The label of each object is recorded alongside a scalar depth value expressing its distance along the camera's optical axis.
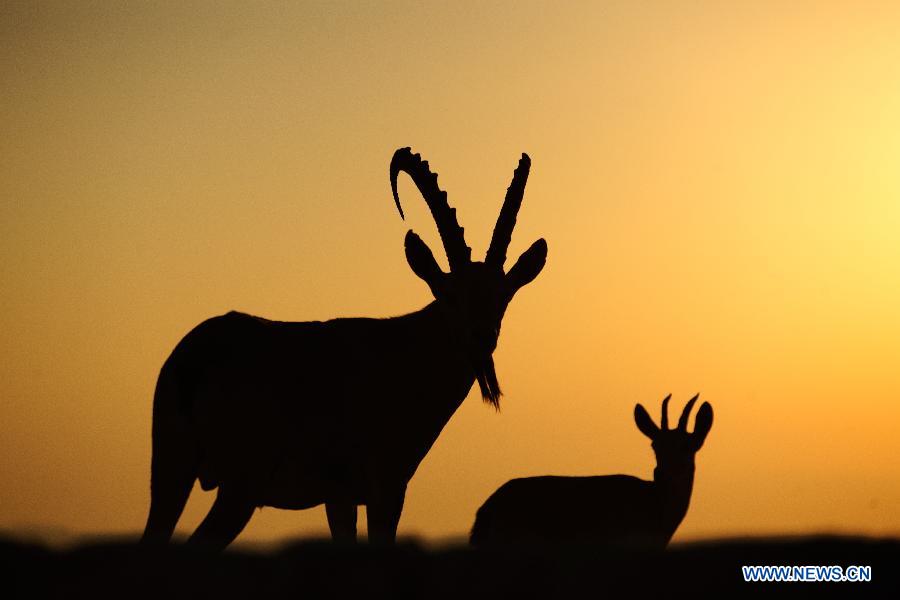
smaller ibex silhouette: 18.12
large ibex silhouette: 10.56
